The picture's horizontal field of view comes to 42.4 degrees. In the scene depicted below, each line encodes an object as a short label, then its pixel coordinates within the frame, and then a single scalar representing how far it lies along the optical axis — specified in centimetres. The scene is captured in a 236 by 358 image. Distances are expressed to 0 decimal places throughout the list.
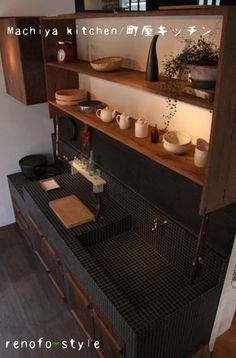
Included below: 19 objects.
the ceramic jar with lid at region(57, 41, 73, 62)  238
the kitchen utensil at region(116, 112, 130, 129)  190
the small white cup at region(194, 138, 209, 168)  137
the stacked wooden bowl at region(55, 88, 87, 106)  240
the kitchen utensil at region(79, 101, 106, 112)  228
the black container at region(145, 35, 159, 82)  156
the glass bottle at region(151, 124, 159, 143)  170
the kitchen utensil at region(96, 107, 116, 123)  204
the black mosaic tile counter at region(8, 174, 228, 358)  158
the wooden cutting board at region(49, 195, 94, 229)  221
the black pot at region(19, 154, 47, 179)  308
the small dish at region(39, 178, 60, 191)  266
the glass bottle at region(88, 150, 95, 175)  249
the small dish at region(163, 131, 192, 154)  151
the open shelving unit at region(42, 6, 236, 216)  104
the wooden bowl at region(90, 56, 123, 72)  185
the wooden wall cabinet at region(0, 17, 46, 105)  234
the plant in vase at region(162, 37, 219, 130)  124
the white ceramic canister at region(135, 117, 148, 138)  177
